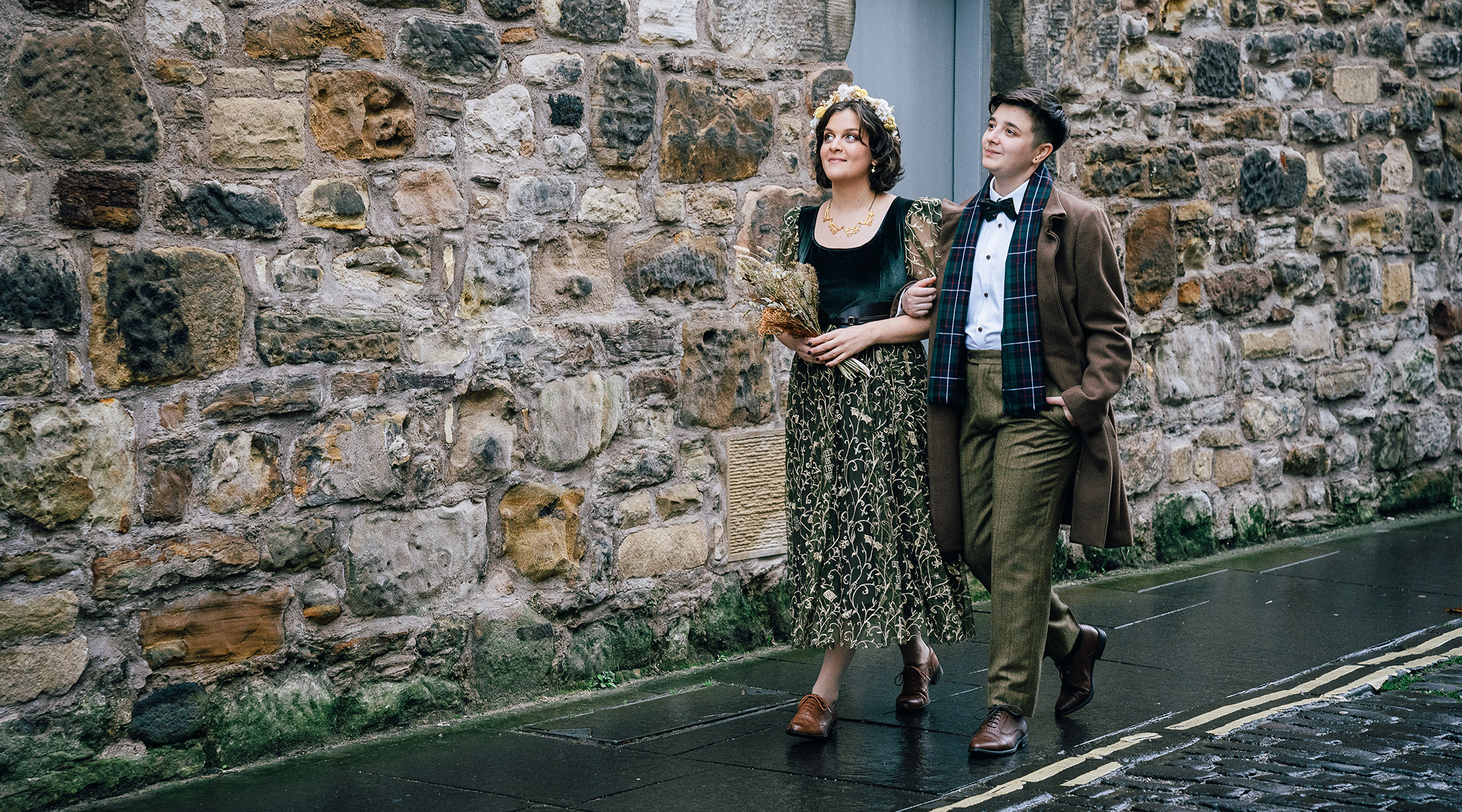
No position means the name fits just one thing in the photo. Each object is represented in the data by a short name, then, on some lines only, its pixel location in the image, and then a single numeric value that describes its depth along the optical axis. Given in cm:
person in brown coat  427
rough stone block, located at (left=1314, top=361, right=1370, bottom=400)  812
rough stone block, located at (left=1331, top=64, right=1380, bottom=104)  813
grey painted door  666
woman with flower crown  445
